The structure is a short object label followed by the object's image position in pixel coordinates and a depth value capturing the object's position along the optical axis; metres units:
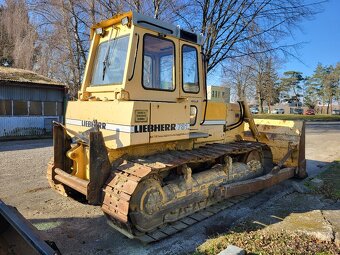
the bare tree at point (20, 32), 19.17
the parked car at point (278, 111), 65.80
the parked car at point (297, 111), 65.75
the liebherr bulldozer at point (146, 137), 4.12
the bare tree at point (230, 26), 15.01
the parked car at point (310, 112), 61.64
